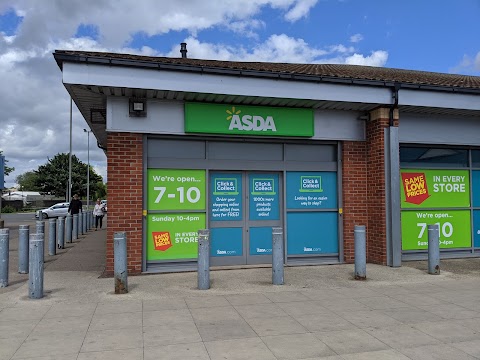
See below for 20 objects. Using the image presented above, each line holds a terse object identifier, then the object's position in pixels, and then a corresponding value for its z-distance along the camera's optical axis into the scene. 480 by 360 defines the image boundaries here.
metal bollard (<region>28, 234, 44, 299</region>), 6.44
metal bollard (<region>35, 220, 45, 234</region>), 9.15
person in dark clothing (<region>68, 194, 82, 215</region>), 17.03
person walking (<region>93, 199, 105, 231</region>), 20.30
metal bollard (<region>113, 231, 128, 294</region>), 6.69
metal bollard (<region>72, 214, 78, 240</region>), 15.33
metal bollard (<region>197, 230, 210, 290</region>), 6.99
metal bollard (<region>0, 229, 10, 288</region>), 7.44
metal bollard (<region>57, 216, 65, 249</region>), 12.78
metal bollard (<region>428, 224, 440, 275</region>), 8.21
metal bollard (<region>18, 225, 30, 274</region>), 8.72
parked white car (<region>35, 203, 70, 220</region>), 34.31
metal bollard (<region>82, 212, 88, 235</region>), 17.80
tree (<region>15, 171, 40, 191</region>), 121.85
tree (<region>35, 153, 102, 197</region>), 64.31
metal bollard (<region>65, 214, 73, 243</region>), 14.26
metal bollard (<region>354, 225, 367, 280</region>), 7.70
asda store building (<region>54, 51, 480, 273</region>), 8.07
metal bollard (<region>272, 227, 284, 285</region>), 7.30
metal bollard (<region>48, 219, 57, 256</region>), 11.33
